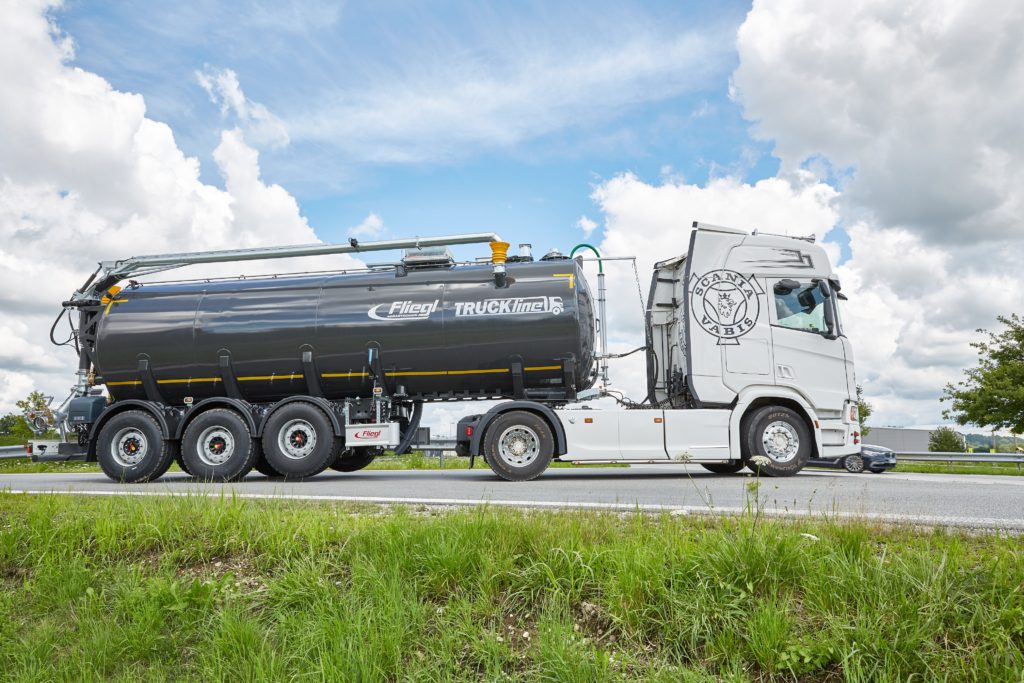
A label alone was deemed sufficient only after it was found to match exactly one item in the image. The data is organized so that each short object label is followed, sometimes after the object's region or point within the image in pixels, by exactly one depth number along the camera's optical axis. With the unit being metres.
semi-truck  9.96
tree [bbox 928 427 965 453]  45.04
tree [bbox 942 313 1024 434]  25.77
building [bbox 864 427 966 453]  48.69
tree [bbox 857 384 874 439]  39.31
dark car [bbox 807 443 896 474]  16.97
